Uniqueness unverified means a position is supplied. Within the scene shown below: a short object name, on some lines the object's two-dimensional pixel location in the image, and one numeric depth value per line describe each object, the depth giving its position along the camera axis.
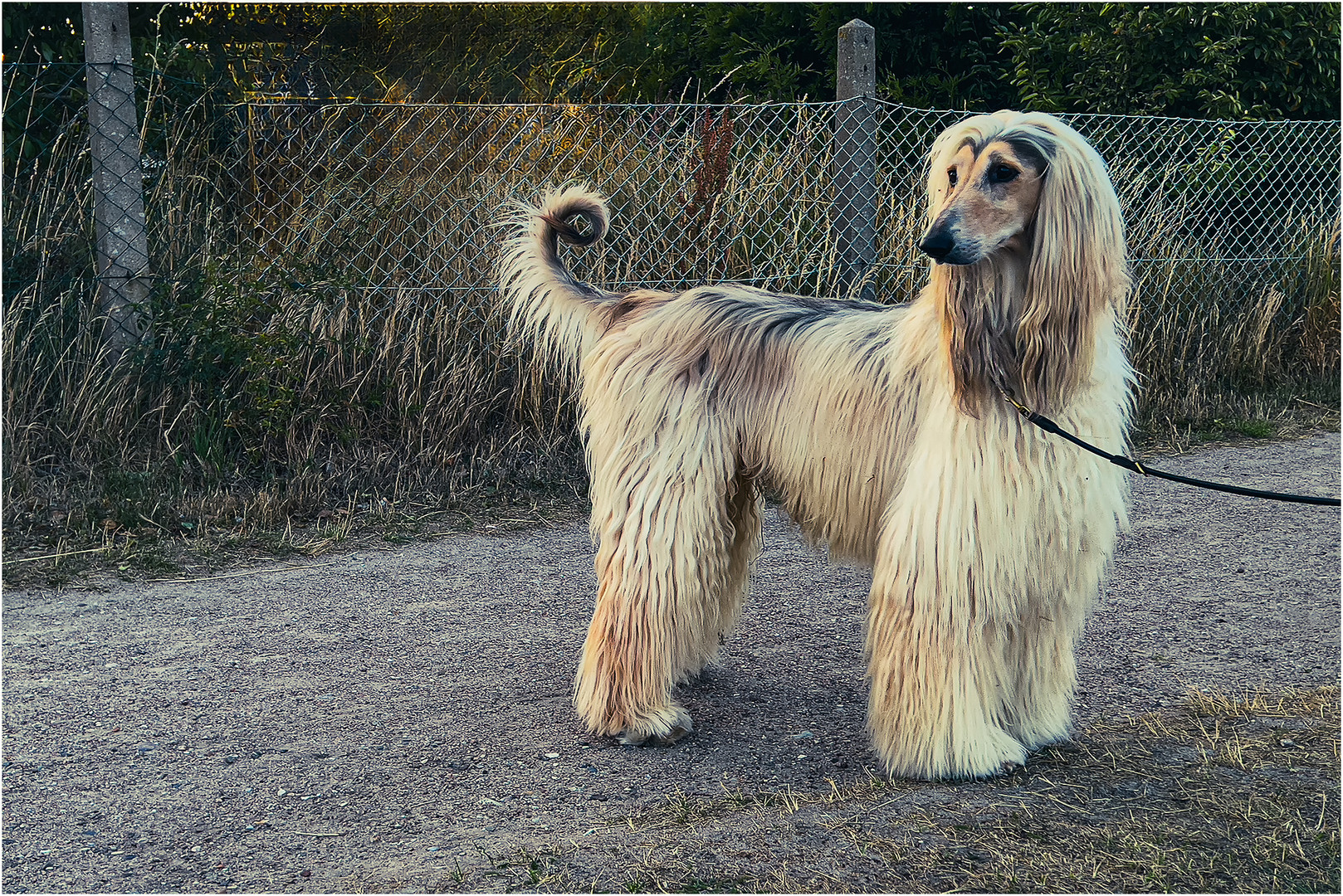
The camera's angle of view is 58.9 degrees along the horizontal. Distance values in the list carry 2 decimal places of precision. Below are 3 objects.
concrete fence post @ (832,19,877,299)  6.05
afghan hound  2.66
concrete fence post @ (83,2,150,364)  5.11
